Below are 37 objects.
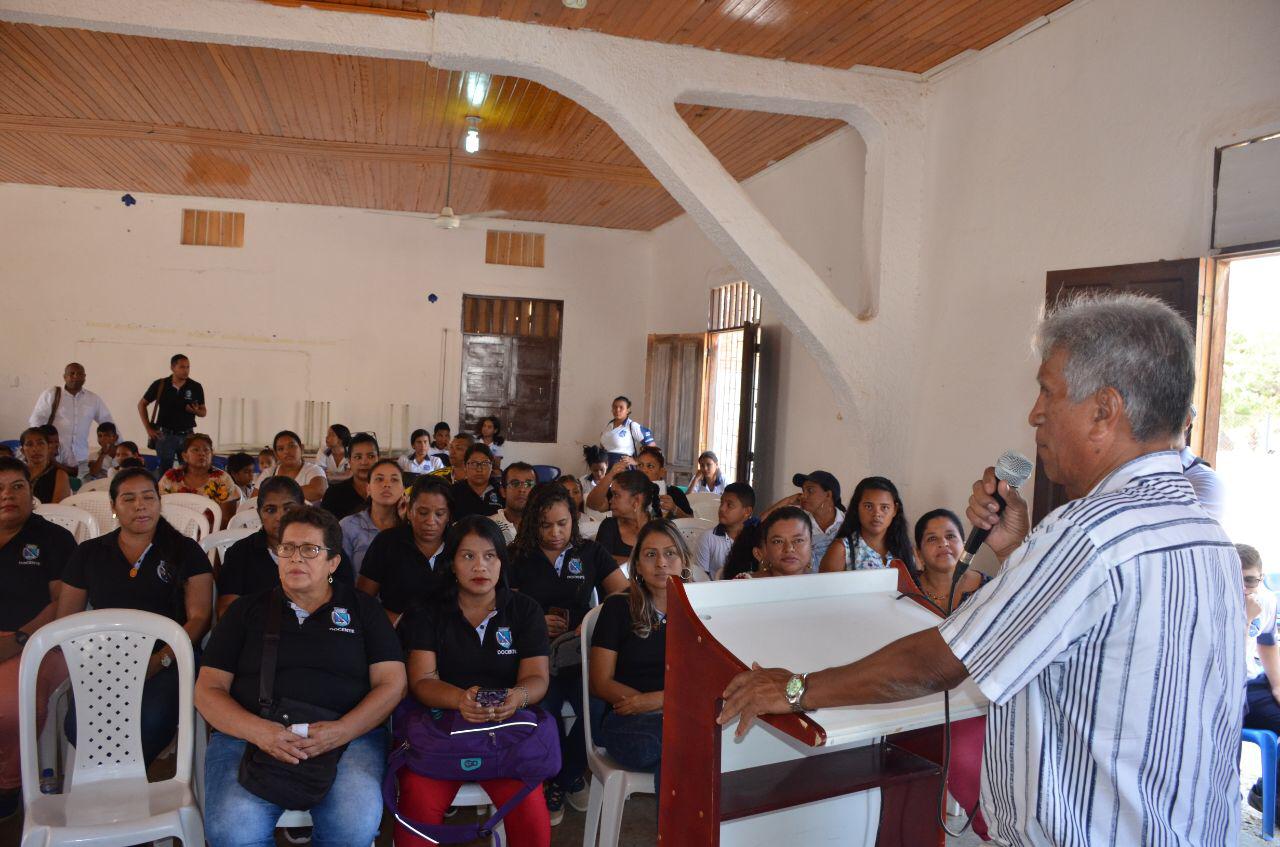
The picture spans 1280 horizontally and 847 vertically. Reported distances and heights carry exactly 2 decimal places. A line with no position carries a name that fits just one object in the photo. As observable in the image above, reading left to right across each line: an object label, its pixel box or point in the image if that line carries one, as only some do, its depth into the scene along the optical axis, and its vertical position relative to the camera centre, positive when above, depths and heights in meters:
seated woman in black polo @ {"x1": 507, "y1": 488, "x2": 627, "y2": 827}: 3.57 -0.67
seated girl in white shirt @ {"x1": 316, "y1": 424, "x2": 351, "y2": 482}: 7.32 -0.54
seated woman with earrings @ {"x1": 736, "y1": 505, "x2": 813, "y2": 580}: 3.24 -0.48
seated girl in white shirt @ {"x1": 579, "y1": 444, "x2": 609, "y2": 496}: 7.83 -0.57
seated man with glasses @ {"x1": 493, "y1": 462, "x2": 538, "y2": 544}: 4.57 -0.49
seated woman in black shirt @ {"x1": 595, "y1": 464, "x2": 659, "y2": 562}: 4.21 -0.51
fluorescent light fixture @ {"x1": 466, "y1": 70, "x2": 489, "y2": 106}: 5.75 +2.09
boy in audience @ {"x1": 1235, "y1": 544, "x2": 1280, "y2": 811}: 3.13 -0.78
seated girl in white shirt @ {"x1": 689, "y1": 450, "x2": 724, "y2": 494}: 7.17 -0.53
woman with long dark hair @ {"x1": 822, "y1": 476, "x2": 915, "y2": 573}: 3.91 -0.47
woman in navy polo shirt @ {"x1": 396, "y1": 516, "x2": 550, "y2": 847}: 2.54 -0.79
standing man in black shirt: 8.27 -0.22
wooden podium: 1.65 -0.68
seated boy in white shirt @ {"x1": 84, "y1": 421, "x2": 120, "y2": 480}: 6.99 -0.62
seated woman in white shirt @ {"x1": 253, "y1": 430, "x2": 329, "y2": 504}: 6.10 -0.52
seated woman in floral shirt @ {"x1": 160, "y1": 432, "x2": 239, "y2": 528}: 5.27 -0.58
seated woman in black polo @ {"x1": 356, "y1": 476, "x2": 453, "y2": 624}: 3.54 -0.66
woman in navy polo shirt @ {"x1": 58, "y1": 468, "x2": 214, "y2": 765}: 3.03 -0.66
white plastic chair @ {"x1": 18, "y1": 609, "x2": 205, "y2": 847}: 2.28 -0.98
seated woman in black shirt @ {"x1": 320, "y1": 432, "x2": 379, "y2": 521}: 4.55 -0.50
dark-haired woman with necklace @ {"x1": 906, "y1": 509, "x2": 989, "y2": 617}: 3.60 -0.52
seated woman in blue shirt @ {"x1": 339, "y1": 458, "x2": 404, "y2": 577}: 3.99 -0.56
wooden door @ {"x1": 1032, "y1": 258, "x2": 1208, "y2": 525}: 3.53 +0.65
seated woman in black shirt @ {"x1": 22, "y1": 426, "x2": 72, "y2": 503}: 5.30 -0.59
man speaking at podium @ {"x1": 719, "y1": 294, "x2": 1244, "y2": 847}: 1.19 -0.27
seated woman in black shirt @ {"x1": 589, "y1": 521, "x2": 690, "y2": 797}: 2.65 -0.82
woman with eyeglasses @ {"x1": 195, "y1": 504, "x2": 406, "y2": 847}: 2.34 -0.86
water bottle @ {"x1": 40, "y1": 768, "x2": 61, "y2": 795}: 2.54 -1.21
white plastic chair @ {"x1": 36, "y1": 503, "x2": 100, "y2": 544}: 4.17 -0.68
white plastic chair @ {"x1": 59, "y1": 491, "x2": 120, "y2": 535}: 4.83 -0.71
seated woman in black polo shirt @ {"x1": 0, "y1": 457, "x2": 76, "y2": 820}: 3.18 -0.67
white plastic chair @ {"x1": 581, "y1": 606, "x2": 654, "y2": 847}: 2.62 -1.17
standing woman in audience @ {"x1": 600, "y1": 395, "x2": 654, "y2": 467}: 8.88 -0.31
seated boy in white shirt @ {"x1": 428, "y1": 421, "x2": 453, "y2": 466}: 9.10 -0.43
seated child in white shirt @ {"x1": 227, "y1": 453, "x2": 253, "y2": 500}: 5.97 -0.58
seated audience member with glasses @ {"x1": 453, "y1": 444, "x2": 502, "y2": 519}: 4.96 -0.54
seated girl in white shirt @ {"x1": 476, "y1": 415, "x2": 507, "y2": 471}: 9.45 -0.38
